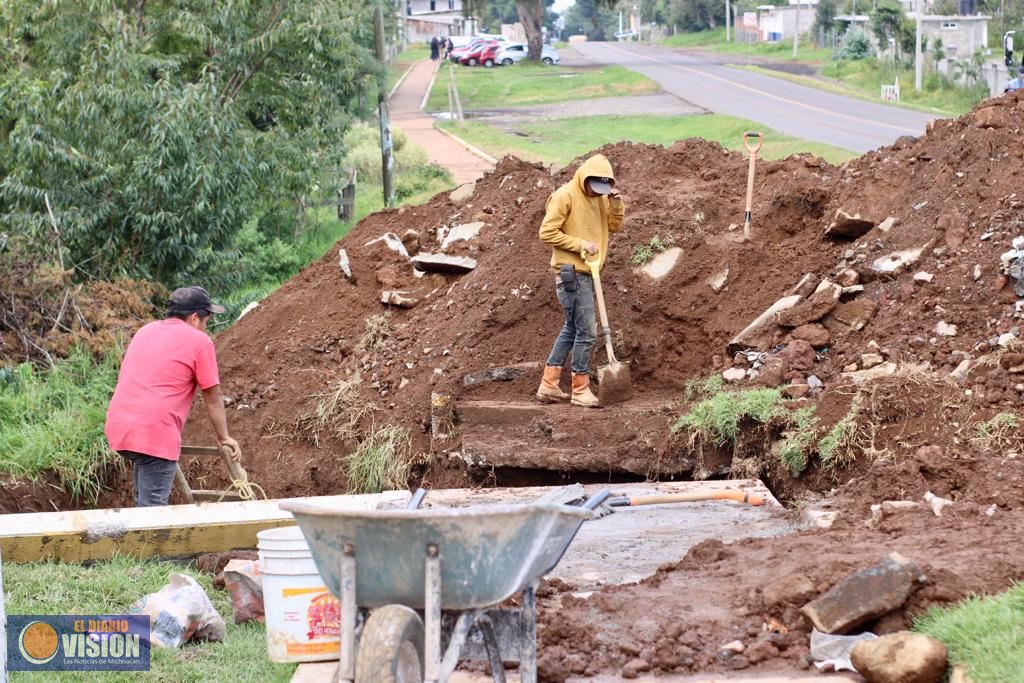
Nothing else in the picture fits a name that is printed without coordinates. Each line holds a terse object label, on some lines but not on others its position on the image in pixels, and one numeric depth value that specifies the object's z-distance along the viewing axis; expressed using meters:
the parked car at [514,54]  118.83
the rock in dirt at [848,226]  19.06
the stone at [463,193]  24.16
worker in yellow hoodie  16.58
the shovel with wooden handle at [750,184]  19.82
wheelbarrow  7.32
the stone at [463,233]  22.16
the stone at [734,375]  17.19
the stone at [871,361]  16.01
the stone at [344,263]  22.16
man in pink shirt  12.72
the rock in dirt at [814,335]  17.12
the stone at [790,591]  9.53
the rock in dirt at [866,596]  8.95
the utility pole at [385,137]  36.62
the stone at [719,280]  19.22
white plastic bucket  9.28
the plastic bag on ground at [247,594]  10.56
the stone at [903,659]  8.20
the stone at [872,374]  15.43
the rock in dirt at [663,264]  19.51
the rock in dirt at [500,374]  18.30
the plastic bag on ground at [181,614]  9.78
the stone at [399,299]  21.09
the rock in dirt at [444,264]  21.29
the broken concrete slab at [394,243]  22.33
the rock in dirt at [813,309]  17.45
